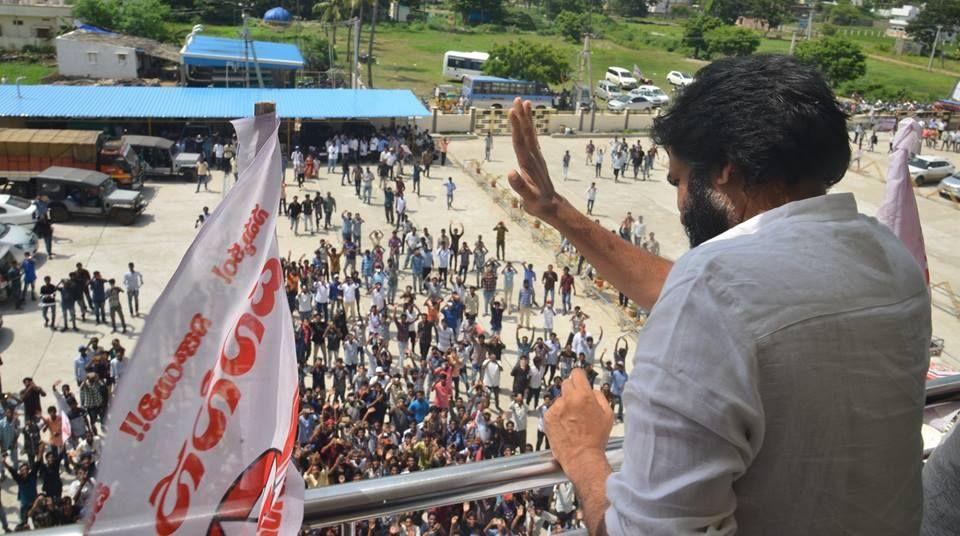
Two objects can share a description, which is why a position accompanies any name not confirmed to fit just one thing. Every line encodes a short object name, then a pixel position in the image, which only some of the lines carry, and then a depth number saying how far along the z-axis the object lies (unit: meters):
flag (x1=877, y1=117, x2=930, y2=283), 3.66
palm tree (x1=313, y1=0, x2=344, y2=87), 41.92
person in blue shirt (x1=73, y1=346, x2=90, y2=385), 12.24
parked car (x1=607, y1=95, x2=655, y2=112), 43.03
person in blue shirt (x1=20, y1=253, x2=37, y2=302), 16.52
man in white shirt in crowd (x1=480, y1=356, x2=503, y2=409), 13.16
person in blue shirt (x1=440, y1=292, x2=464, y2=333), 15.27
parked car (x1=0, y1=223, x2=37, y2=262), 17.58
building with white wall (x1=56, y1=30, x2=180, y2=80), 39.34
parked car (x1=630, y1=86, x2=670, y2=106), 43.75
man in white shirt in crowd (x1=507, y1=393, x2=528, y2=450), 11.10
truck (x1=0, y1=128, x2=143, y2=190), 23.48
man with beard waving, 1.06
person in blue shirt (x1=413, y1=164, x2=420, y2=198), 25.98
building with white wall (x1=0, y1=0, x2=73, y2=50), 49.88
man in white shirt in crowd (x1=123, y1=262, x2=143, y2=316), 15.85
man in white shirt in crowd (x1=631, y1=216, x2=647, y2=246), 21.22
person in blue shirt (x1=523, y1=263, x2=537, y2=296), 16.97
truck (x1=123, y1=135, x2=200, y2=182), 26.03
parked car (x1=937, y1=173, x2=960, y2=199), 29.39
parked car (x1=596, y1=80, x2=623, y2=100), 47.47
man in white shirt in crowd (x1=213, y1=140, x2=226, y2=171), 26.86
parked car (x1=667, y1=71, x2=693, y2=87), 50.88
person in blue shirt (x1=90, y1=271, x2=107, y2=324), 15.34
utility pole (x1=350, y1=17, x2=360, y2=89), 36.34
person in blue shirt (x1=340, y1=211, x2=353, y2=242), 19.78
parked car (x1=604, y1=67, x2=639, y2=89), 50.59
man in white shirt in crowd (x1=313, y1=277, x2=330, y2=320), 15.53
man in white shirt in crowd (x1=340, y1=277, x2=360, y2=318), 15.91
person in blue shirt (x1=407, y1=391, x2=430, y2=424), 11.45
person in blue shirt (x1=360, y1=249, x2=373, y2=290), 17.70
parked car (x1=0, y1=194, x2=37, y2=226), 19.58
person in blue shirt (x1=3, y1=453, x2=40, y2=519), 9.28
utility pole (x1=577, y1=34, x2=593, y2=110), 38.39
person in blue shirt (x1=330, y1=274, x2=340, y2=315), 15.96
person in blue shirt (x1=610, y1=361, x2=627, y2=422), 12.30
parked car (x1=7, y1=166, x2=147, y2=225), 21.38
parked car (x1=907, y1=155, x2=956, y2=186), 31.67
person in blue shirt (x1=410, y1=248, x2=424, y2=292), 18.08
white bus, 48.84
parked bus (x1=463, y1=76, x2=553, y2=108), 40.56
